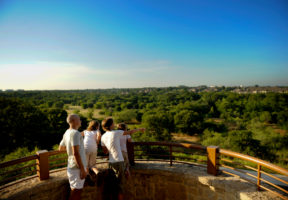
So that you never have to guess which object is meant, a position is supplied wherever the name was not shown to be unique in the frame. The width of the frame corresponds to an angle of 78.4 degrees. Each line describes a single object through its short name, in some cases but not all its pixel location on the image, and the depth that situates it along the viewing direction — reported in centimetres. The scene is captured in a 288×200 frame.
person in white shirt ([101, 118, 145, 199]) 326
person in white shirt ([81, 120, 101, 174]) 340
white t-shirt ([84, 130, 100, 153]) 340
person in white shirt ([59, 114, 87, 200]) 268
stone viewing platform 344
